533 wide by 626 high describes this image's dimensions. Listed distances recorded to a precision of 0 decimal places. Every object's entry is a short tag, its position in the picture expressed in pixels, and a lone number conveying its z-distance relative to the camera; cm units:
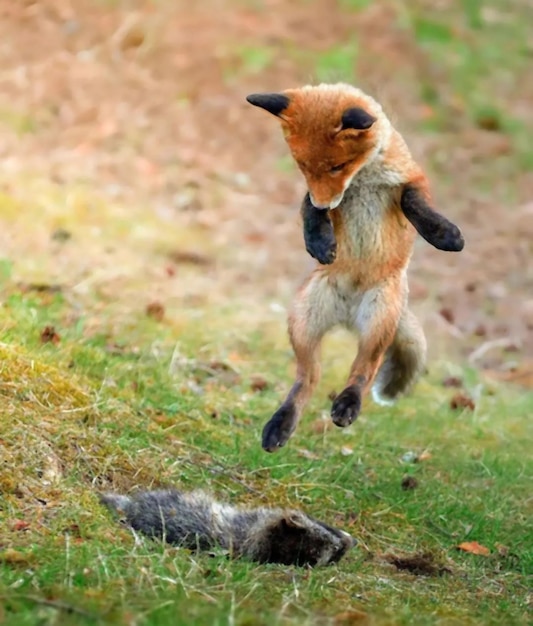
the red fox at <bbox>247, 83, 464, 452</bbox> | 1180
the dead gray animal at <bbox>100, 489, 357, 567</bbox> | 1005
